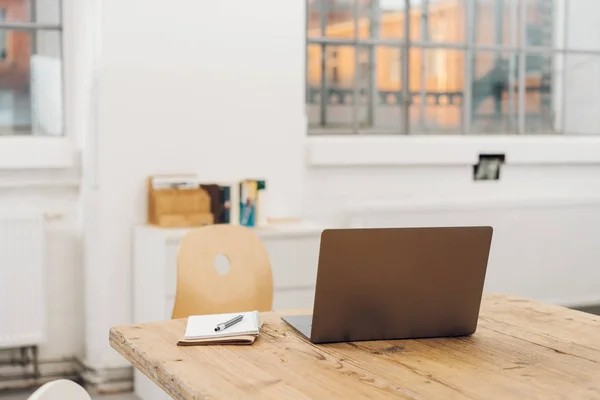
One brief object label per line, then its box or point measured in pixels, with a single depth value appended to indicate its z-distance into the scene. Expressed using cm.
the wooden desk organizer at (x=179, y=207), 436
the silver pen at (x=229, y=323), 222
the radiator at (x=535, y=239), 534
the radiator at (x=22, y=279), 430
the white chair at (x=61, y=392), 143
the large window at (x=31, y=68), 464
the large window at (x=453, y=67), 543
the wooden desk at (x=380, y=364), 179
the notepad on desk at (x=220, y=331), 216
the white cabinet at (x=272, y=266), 416
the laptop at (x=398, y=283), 209
